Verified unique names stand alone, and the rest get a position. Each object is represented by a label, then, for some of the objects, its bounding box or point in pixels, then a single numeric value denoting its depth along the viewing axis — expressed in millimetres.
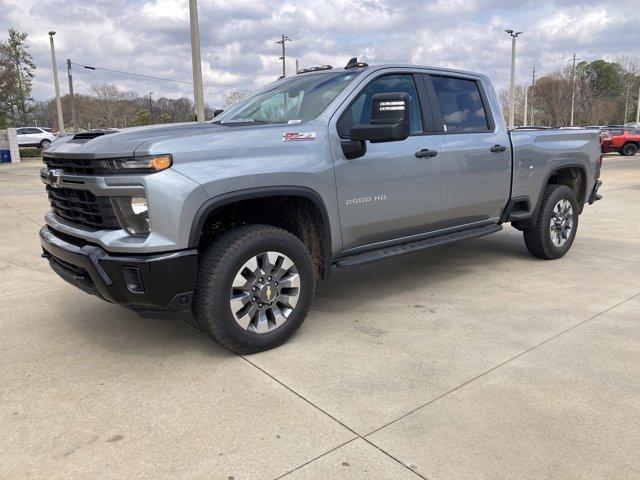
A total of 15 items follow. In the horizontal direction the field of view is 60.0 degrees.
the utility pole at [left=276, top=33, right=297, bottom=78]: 45638
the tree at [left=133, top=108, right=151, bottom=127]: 59344
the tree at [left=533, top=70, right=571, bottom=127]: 66188
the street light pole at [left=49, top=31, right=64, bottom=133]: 33625
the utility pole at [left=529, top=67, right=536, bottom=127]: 69156
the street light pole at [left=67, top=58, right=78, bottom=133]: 43456
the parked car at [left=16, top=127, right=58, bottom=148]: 35938
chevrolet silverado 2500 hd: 3217
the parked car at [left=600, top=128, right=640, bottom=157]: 29203
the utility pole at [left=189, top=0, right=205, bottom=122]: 12781
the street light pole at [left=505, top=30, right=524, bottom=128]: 37469
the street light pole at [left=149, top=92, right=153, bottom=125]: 70712
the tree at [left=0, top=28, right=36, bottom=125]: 37281
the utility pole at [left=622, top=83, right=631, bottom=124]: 81050
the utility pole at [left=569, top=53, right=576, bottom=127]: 65569
